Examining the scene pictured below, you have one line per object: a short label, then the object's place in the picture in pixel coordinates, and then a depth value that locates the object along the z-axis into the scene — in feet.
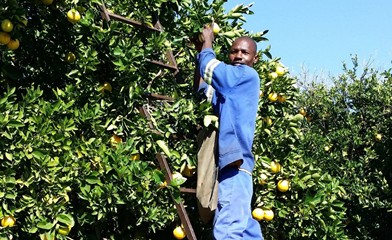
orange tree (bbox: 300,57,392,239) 21.62
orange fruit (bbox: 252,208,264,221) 14.12
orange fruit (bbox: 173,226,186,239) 12.39
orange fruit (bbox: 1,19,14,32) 10.71
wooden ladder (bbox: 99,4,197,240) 11.93
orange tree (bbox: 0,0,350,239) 10.45
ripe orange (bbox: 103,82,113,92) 12.19
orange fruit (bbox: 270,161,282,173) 14.67
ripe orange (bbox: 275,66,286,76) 14.96
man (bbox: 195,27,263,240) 11.56
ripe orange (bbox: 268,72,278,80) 14.75
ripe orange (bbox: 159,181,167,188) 11.72
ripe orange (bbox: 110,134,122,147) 11.70
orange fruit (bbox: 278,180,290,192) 14.79
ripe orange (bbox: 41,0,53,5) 11.73
